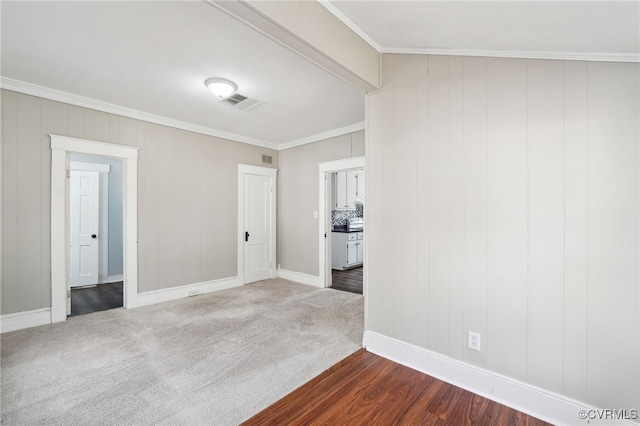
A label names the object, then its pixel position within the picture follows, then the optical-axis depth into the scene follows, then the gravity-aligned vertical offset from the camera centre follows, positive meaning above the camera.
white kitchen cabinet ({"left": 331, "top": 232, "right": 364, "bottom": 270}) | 6.46 -0.86
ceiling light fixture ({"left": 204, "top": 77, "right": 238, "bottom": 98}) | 2.88 +1.32
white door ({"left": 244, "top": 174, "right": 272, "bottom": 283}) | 5.11 -0.28
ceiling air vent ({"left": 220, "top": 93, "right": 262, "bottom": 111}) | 3.33 +1.37
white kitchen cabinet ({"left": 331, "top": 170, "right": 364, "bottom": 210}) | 6.85 +0.60
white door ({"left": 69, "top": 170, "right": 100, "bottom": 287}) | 5.02 -0.26
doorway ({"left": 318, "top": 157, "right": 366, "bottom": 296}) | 4.87 -0.16
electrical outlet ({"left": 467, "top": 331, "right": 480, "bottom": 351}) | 2.00 -0.92
